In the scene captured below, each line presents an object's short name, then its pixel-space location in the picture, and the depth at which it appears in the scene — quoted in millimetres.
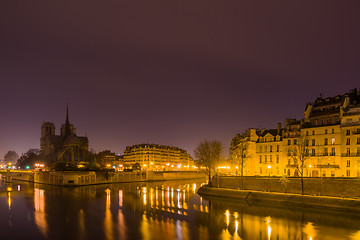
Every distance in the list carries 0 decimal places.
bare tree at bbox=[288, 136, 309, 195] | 65869
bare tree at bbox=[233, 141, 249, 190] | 82575
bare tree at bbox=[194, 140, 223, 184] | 84838
